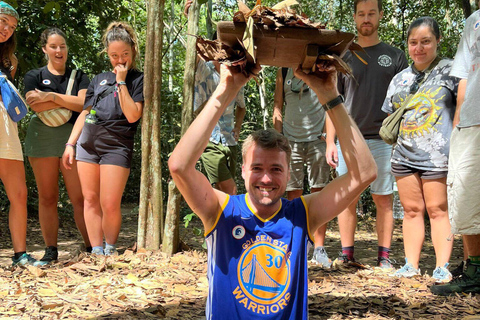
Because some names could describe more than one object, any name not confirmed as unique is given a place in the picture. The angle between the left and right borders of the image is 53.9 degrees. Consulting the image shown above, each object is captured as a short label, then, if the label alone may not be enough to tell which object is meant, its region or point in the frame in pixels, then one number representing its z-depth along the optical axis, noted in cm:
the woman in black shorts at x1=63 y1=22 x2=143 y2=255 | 481
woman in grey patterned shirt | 407
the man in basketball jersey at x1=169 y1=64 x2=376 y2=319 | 227
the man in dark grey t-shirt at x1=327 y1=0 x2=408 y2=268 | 464
